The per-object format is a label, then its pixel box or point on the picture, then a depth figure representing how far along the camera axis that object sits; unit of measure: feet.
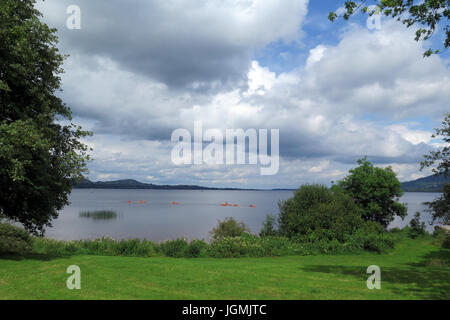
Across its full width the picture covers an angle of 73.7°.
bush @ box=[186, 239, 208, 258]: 81.41
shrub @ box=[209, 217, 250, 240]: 109.19
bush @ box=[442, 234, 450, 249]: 105.19
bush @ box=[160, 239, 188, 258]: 81.41
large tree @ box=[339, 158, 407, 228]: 146.51
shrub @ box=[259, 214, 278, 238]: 114.11
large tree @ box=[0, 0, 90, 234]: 43.69
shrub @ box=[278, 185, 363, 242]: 94.32
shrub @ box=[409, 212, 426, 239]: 135.85
